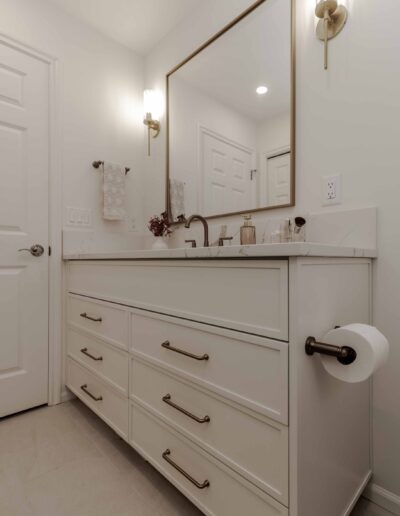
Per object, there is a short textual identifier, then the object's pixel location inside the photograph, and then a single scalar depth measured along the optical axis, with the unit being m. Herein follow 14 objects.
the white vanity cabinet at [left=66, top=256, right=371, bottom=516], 0.71
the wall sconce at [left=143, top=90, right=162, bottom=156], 2.11
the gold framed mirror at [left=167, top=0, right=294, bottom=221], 1.36
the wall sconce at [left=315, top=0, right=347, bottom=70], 1.16
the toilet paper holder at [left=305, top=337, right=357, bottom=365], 0.70
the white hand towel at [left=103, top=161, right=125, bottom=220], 2.00
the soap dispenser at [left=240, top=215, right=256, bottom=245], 1.37
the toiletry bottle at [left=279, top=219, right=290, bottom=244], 1.26
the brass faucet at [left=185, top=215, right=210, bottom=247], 1.52
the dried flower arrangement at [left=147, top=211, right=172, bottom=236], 1.90
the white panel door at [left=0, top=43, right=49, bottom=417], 1.64
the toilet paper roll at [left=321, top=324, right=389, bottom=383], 0.70
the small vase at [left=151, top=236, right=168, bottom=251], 1.86
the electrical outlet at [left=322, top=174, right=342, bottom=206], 1.18
